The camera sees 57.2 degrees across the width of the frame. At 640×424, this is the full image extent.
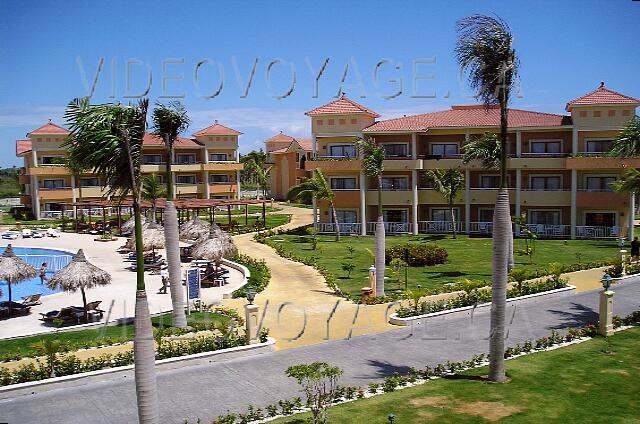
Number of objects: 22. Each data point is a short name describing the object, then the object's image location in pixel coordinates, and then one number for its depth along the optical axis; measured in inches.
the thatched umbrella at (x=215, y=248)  1040.8
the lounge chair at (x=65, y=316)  781.3
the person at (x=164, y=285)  966.4
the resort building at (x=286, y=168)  3122.5
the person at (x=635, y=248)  1182.0
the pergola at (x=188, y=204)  1583.8
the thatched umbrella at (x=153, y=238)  1209.4
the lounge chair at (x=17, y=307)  836.0
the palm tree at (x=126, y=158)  394.3
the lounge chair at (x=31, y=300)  869.2
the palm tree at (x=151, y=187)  1667.1
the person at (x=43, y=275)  1070.2
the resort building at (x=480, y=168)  1596.9
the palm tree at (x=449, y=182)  1577.3
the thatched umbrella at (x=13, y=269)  813.5
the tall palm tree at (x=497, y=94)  522.0
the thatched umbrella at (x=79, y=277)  751.1
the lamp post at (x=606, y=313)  682.2
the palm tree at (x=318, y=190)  1590.8
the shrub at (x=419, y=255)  1184.2
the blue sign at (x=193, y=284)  815.9
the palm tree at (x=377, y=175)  856.3
